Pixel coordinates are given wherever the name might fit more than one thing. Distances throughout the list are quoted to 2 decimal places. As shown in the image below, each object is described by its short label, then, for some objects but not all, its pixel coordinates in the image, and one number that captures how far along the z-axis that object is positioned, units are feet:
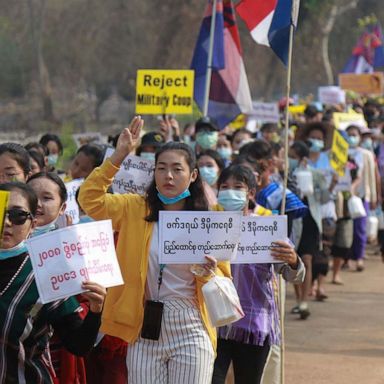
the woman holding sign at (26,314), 25.93
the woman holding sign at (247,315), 38.34
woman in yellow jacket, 32.12
